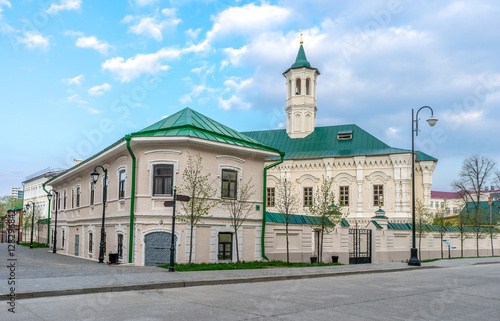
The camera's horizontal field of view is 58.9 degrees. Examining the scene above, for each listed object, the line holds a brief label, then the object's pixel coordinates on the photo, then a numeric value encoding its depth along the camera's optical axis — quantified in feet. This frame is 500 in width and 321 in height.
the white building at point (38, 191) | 234.42
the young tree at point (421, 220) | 101.14
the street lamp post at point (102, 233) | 68.28
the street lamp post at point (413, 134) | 75.61
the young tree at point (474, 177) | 190.60
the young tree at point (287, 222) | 70.50
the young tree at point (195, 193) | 60.54
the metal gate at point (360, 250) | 85.07
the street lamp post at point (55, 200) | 105.76
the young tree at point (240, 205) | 66.95
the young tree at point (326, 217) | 77.20
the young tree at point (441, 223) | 108.78
